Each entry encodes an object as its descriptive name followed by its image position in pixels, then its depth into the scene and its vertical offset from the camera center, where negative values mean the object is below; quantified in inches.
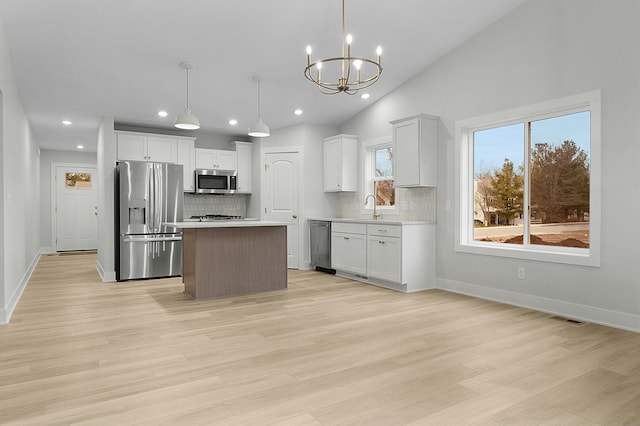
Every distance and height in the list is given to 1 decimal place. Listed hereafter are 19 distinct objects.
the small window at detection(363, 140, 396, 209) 256.1 +21.4
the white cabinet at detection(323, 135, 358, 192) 271.0 +28.3
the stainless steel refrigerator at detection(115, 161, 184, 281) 244.5 -7.3
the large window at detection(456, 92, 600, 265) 157.6 +10.5
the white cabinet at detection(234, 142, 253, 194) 310.2 +30.6
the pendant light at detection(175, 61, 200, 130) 180.4 +36.6
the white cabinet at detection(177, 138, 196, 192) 285.4 +31.9
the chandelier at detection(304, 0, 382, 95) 208.8 +69.4
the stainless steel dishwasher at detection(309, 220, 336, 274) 265.7 -25.1
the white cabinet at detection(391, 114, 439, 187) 209.0 +28.6
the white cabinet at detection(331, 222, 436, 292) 205.8 -24.8
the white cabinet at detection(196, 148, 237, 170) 294.0 +33.8
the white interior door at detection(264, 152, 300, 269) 286.8 +9.1
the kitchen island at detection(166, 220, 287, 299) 191.9 -24.9
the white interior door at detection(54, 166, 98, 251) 401.1 -2.1
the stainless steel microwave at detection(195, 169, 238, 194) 289.7 +17.5
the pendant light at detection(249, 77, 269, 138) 197.6 +36.3
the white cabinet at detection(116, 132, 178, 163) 262.4 +38.2
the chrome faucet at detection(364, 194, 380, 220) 256.8 +2.1
